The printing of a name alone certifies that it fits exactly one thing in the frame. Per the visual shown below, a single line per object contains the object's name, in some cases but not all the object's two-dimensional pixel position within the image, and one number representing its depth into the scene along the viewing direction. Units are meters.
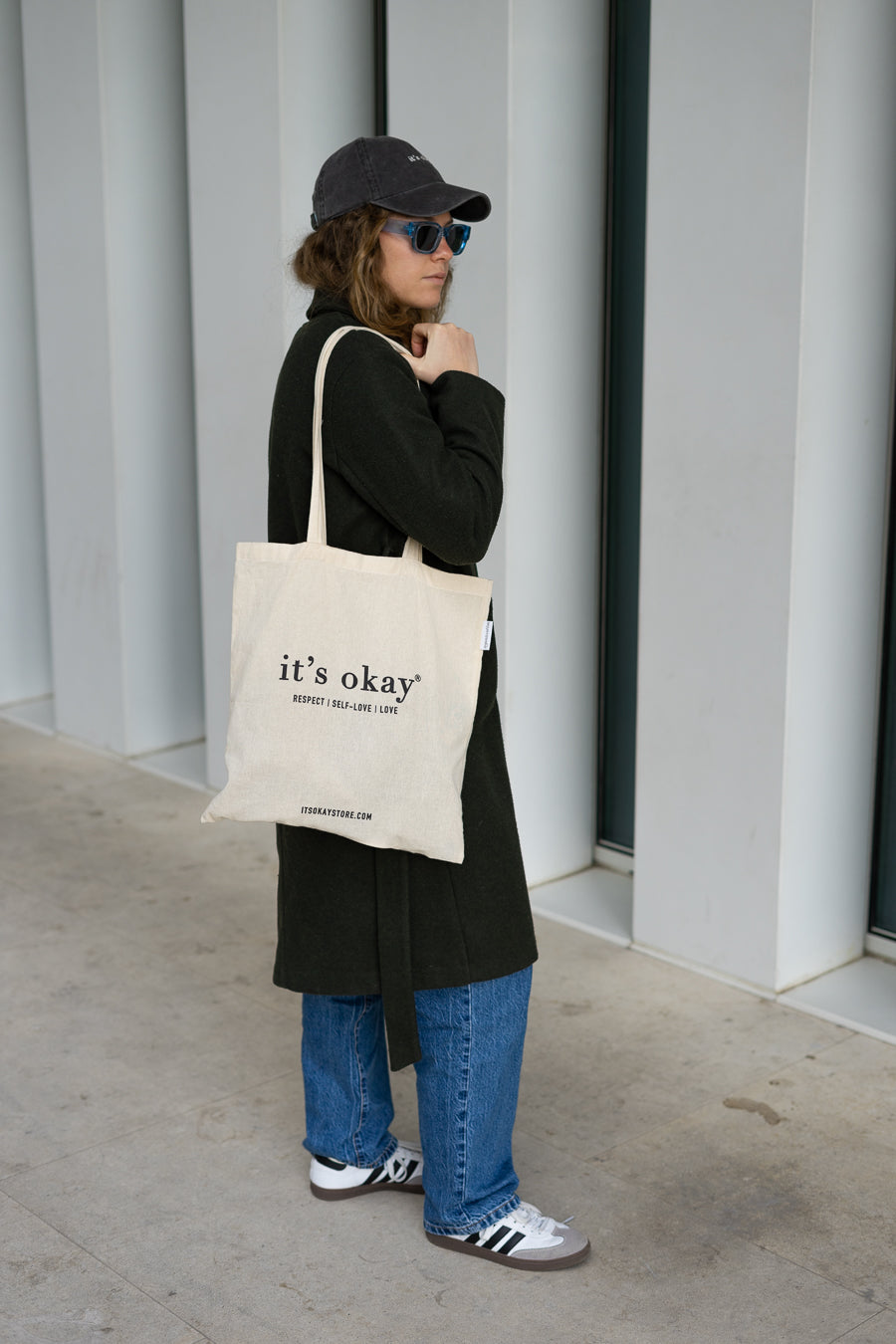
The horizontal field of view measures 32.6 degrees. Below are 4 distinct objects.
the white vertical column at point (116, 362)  5.80
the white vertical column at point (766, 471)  3.56
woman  2.40
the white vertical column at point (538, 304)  4.21
